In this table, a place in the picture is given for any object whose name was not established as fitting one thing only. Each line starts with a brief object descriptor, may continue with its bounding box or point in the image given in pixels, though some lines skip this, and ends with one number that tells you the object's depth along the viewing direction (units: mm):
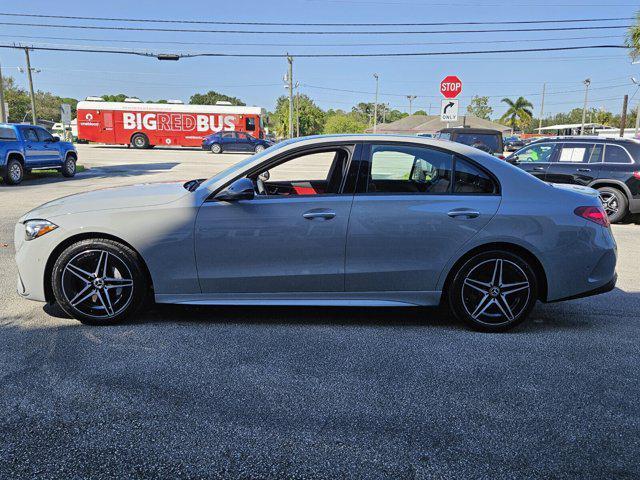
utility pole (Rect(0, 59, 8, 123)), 20969
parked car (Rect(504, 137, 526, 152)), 48656
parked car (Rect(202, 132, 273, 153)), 34375
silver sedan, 4039
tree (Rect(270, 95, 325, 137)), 72938
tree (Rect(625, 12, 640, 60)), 20312
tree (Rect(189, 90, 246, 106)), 128212
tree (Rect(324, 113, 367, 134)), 69312
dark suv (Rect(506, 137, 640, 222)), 10008
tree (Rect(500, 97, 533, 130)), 90000
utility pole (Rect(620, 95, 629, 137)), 38469
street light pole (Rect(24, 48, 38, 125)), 38747
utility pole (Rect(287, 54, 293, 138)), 51141
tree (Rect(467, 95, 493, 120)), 118481
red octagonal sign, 13281
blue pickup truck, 14578
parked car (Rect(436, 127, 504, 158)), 13539
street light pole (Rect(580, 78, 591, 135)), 74312
